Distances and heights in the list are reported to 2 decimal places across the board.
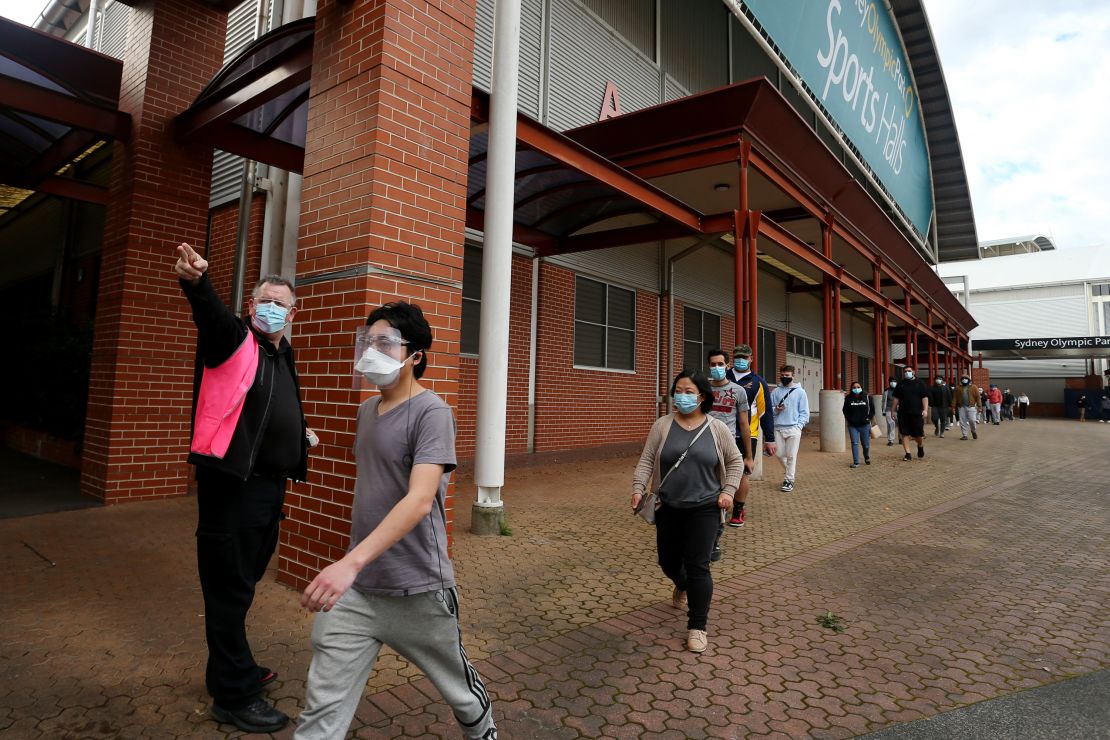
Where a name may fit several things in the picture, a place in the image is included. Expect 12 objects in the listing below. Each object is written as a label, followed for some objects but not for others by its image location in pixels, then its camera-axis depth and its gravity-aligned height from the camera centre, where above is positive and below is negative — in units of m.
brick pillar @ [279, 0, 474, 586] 4.03 +1.32
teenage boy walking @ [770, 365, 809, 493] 8.98 -0.18
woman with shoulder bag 3.58 -0.47
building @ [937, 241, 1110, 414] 43.00 +8.07
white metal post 5.82 +1.16
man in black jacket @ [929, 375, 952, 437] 16.77 +0.21
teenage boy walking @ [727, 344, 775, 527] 6.86 +0.20
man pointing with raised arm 2.44 -0.37
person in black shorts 12.16 +0.11
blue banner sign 13.19 +9.13
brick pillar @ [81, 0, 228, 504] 6.38 +1.13
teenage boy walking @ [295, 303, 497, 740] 1.86 -0.51
